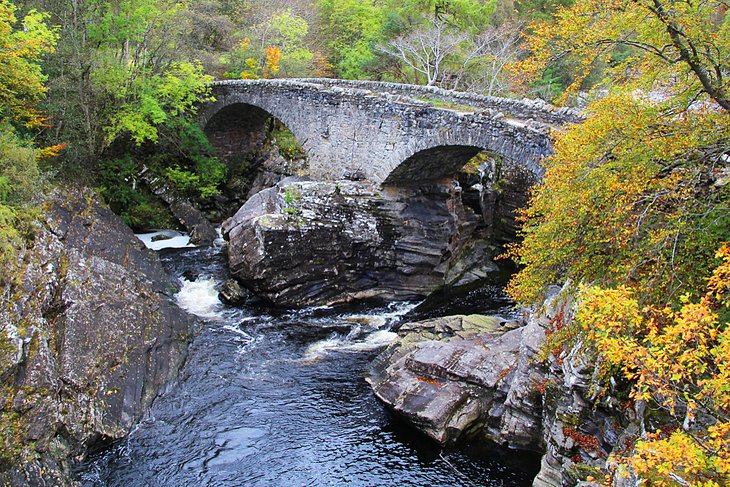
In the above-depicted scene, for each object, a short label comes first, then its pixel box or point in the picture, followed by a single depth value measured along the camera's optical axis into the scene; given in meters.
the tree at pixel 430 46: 31.98
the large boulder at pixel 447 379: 13.07
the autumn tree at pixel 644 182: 7.64
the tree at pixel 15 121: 13.83
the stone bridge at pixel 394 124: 17.86
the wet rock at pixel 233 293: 20.31
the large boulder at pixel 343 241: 20.17
